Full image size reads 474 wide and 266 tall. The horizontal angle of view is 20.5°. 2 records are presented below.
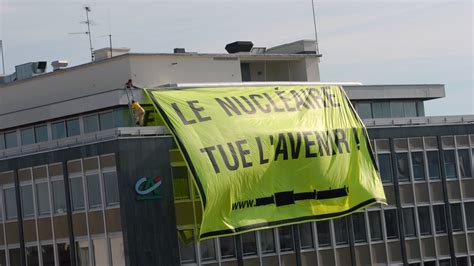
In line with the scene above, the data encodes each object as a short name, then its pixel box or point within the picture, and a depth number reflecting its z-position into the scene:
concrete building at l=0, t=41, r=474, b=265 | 63.16
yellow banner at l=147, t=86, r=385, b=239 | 63.62
